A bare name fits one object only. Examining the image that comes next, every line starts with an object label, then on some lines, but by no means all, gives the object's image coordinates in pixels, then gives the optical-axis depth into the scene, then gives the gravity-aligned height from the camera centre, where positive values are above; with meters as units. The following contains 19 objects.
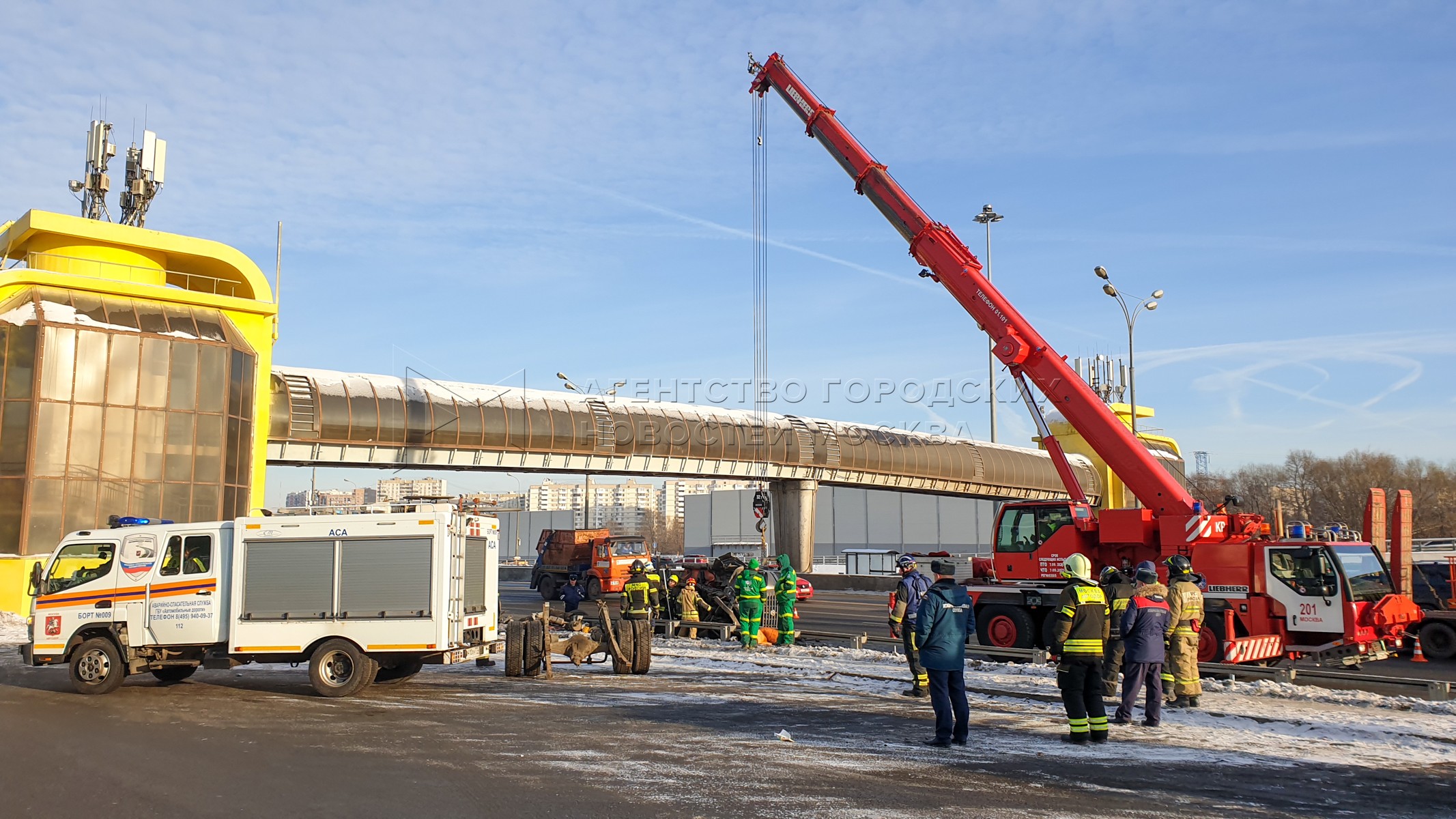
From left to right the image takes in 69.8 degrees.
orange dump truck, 32.22 -1.02
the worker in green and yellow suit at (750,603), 17.98 -1.28
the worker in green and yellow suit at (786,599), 18.48 -1.24
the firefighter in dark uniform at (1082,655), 9.41 -1.10
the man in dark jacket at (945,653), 9.45 -1.10
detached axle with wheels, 14.79 -1.72
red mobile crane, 14.66 -0.22
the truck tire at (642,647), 15.19 -1.72
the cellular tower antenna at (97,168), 33.03 +11.16
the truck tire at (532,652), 14.75 -1.77
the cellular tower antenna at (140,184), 33.22 +10.76
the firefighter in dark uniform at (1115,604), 10.49 -0.71
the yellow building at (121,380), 26.19 +3.76
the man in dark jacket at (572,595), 20.08 -1.33
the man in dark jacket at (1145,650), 10.45 -1.16
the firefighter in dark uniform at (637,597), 16.70 -1.10
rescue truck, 12.96 -0.93
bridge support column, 49.31 +0.45
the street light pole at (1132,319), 30.03 +6.33
